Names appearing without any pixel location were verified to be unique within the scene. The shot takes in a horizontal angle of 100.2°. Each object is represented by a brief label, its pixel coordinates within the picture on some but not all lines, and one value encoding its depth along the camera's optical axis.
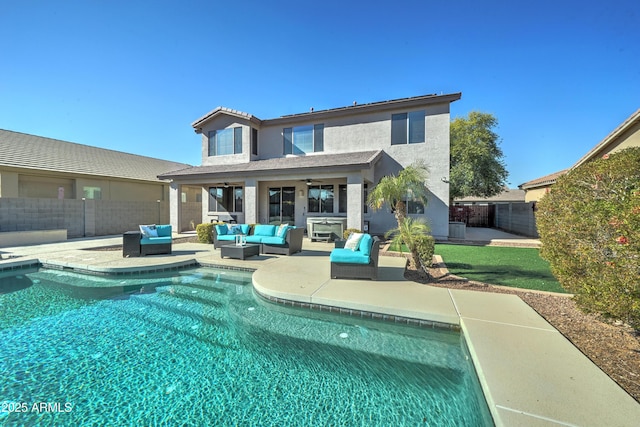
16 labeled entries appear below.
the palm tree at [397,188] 7.62
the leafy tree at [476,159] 19.08
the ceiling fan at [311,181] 13.63
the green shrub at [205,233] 12.47
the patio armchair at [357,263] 6.43
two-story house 12.92
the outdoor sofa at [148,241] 9.20
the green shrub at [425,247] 7.06
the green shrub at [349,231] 11.12
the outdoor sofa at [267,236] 9.77
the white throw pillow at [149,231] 9.71
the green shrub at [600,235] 2.72
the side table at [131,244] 9.13
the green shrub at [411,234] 6.62
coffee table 8.99
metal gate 23.19
